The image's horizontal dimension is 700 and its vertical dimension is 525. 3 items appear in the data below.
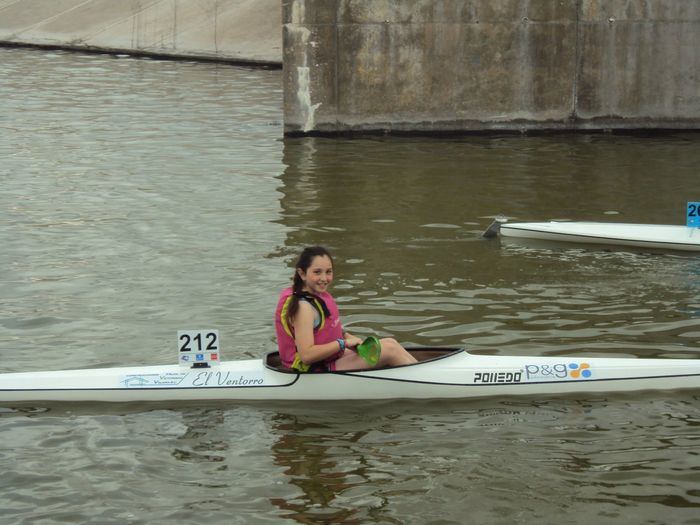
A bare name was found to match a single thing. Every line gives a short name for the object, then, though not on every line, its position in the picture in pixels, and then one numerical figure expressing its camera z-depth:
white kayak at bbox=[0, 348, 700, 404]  13.39
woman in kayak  13.00
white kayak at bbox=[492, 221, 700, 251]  20.08
